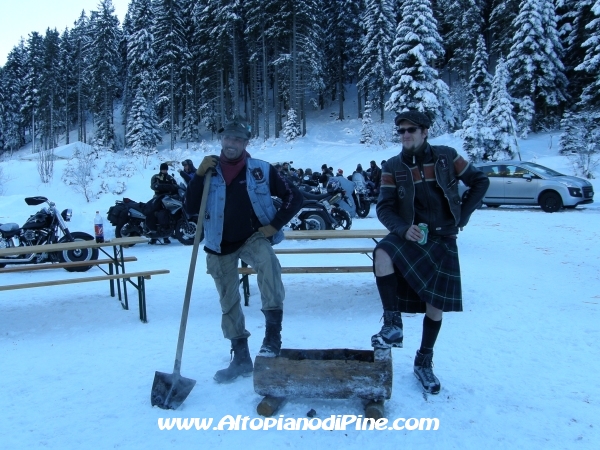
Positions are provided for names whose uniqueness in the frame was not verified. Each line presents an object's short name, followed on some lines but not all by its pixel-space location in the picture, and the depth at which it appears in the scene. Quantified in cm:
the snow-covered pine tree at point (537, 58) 3161
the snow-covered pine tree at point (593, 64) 2784
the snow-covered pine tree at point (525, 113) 3112
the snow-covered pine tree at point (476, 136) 2577
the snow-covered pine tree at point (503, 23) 3803
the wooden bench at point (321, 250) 555
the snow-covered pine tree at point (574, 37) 3170
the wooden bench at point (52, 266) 561
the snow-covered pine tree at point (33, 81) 5788
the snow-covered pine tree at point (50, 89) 5466
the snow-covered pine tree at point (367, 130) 3478
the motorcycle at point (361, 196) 1530
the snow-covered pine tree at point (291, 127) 3759
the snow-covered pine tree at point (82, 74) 5609
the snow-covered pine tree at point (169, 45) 4238
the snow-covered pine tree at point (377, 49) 4066
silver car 1502
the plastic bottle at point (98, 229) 638
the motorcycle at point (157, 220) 1104
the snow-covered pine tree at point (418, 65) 3170
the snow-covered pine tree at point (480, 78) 3634
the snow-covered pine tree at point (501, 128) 2553
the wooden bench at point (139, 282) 530
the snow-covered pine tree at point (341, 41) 4641
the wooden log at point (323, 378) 304
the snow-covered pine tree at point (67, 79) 5878
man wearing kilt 330
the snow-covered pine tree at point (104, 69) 4953
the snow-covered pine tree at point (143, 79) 4434
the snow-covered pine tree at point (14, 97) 6250
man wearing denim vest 365
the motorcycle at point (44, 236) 894
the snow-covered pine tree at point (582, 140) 2134
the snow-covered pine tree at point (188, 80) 4684
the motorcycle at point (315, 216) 1158
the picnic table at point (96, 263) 528
